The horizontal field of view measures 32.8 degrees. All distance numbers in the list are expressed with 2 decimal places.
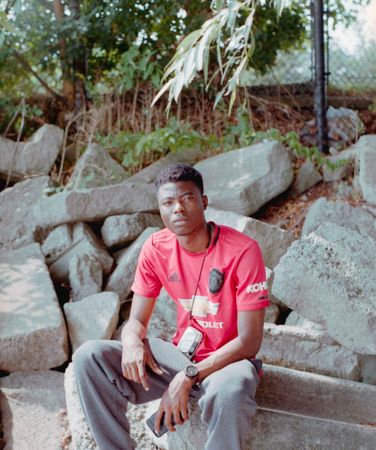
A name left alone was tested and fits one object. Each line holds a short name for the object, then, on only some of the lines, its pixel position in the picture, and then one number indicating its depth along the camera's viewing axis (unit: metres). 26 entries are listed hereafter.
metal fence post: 5.95
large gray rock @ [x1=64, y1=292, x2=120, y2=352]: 4.23
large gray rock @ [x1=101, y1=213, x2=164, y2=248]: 5.25
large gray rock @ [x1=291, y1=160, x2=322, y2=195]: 5.86
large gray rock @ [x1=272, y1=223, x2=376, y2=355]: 3.25
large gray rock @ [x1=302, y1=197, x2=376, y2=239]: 4.89
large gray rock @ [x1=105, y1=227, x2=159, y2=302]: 4.82
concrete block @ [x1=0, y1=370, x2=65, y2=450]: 3.48
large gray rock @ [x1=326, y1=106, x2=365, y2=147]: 6.38
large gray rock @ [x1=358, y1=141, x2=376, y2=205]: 5.16
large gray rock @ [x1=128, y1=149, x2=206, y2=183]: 6.03
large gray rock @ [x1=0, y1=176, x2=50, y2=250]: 5.68
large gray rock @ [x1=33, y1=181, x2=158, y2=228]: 5.32
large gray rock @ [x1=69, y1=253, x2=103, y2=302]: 4.75
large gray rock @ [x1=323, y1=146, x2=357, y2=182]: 5.73
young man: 2.67
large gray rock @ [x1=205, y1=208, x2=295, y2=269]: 4.54
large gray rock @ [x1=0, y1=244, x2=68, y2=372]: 4.04
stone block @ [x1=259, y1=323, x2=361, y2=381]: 3.60
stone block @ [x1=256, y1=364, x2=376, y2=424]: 3.15
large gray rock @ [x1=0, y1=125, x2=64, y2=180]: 6.55
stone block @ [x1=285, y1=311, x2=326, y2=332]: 3.77
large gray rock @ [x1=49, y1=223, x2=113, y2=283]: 5.04
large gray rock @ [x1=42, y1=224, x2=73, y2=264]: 5.32
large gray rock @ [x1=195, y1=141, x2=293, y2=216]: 5.41
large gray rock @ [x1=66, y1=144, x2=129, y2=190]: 5.91
